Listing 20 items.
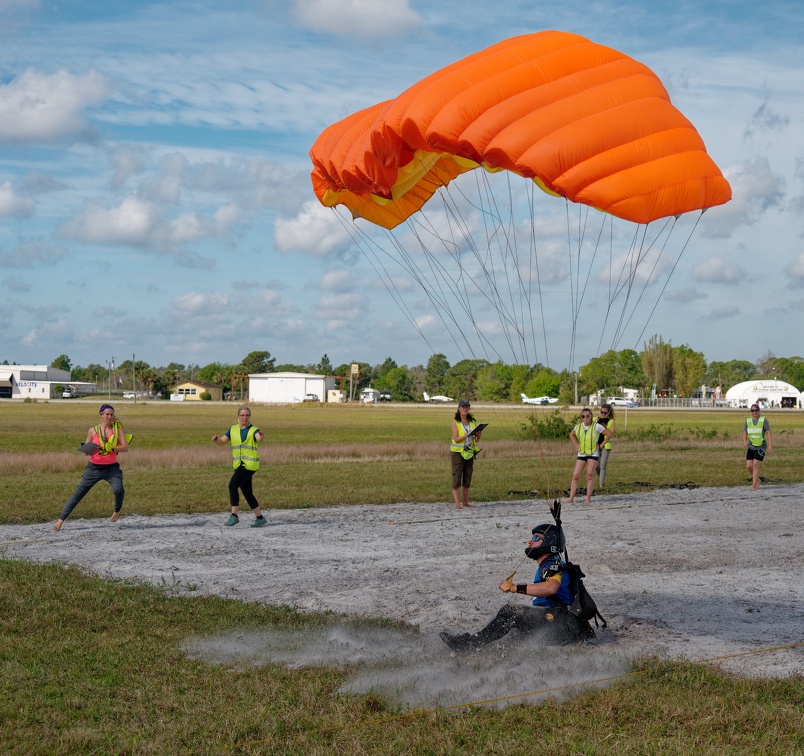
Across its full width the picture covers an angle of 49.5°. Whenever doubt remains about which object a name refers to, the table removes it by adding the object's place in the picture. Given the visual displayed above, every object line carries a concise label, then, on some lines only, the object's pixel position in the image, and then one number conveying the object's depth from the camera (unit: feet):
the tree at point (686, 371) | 465.06
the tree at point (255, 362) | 644.69
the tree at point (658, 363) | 428.97
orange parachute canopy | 26.61
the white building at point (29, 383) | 491.72
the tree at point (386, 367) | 644.69
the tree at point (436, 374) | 559.79
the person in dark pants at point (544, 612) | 22.43
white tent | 422.41
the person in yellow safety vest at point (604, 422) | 58.70
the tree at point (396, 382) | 558.97
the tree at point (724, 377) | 608.19
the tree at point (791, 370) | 548.31
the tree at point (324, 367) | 635.21
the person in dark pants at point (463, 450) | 50.96
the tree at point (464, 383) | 474.90
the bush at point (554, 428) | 115.24
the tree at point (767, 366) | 614.34
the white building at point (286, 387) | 481.46
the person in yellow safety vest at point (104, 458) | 42.22
